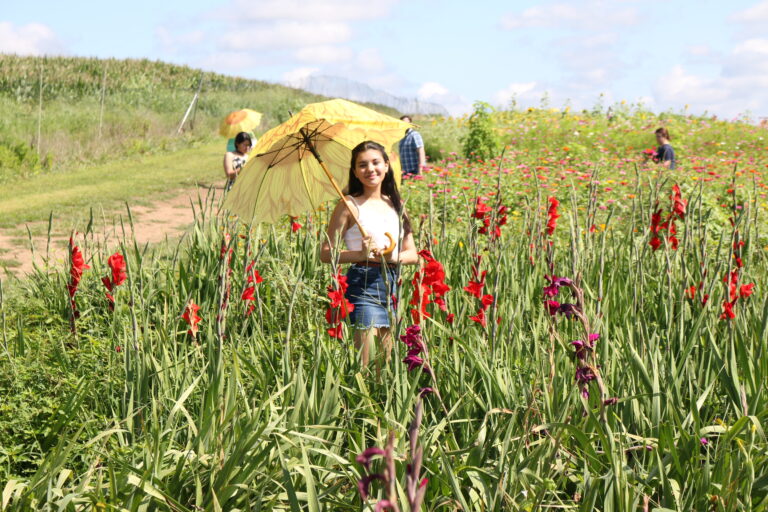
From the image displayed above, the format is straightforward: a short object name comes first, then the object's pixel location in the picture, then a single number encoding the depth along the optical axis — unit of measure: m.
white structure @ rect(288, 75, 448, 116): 53.56
